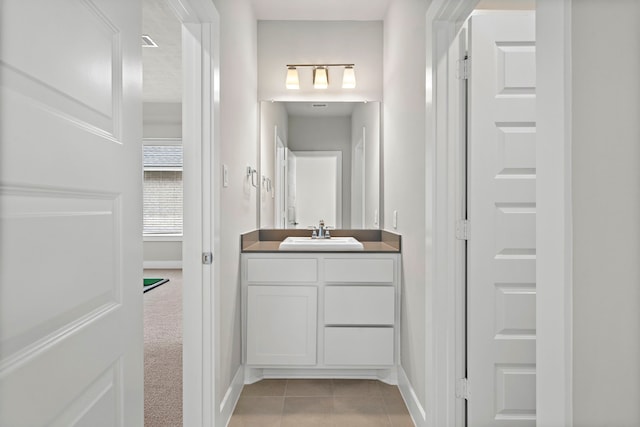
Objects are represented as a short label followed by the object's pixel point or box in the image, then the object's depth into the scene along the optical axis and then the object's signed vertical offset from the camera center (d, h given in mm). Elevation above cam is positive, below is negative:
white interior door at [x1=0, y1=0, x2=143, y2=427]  638 -5
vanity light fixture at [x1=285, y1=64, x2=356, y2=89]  3348 +1083
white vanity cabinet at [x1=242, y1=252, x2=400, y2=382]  2689 -645
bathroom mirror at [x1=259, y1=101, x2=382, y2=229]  3379 +385
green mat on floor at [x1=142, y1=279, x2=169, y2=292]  5327 -995
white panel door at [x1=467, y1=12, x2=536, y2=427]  1852 -39
